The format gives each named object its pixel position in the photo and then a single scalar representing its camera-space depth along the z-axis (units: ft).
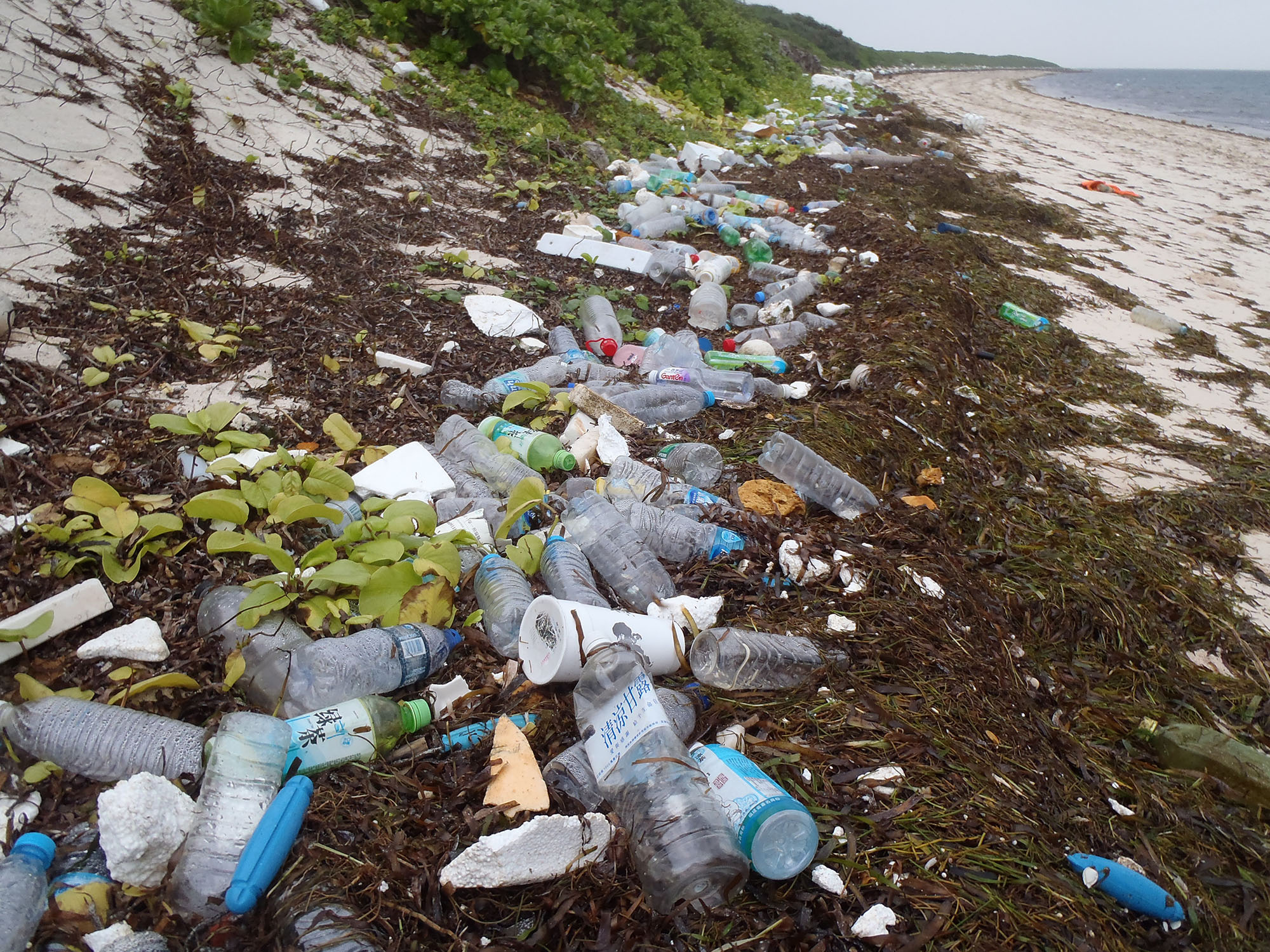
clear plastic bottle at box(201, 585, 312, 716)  5.27
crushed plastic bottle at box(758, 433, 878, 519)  8.63
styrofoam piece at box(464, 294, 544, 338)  12.56
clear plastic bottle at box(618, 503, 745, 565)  7.52
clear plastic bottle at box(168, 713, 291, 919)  4.01
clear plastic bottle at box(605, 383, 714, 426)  10.53
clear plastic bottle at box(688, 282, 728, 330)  14.16
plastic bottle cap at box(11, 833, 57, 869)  3.95
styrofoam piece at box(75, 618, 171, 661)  5.33
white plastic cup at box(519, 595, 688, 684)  5.49
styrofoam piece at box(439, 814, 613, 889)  4.19
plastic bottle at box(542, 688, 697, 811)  4.98
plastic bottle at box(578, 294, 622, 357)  12.22
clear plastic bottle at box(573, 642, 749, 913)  4.32
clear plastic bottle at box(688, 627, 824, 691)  5.97
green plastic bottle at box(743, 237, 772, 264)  17.65
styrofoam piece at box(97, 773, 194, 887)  3.87
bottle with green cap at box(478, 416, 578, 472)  8.62
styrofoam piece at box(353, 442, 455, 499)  7.76
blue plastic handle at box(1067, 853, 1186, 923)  4.93
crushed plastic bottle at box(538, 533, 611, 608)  6.48
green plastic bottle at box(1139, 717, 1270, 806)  6.16
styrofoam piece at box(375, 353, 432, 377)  10.77
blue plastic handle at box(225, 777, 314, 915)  3.92
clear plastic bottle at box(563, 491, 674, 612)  6.96
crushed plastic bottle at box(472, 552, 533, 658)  6.15
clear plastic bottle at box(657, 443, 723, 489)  8.96
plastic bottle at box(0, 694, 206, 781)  4.61
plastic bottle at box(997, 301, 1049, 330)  16.38
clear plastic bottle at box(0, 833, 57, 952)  3.64
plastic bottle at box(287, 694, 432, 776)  4.79
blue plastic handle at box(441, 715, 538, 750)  5.17
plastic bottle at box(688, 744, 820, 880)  4.43
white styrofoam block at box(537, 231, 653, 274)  16.15
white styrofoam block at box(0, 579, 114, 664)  5.22
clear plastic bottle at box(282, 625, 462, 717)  5.26
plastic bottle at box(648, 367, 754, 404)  11.20
